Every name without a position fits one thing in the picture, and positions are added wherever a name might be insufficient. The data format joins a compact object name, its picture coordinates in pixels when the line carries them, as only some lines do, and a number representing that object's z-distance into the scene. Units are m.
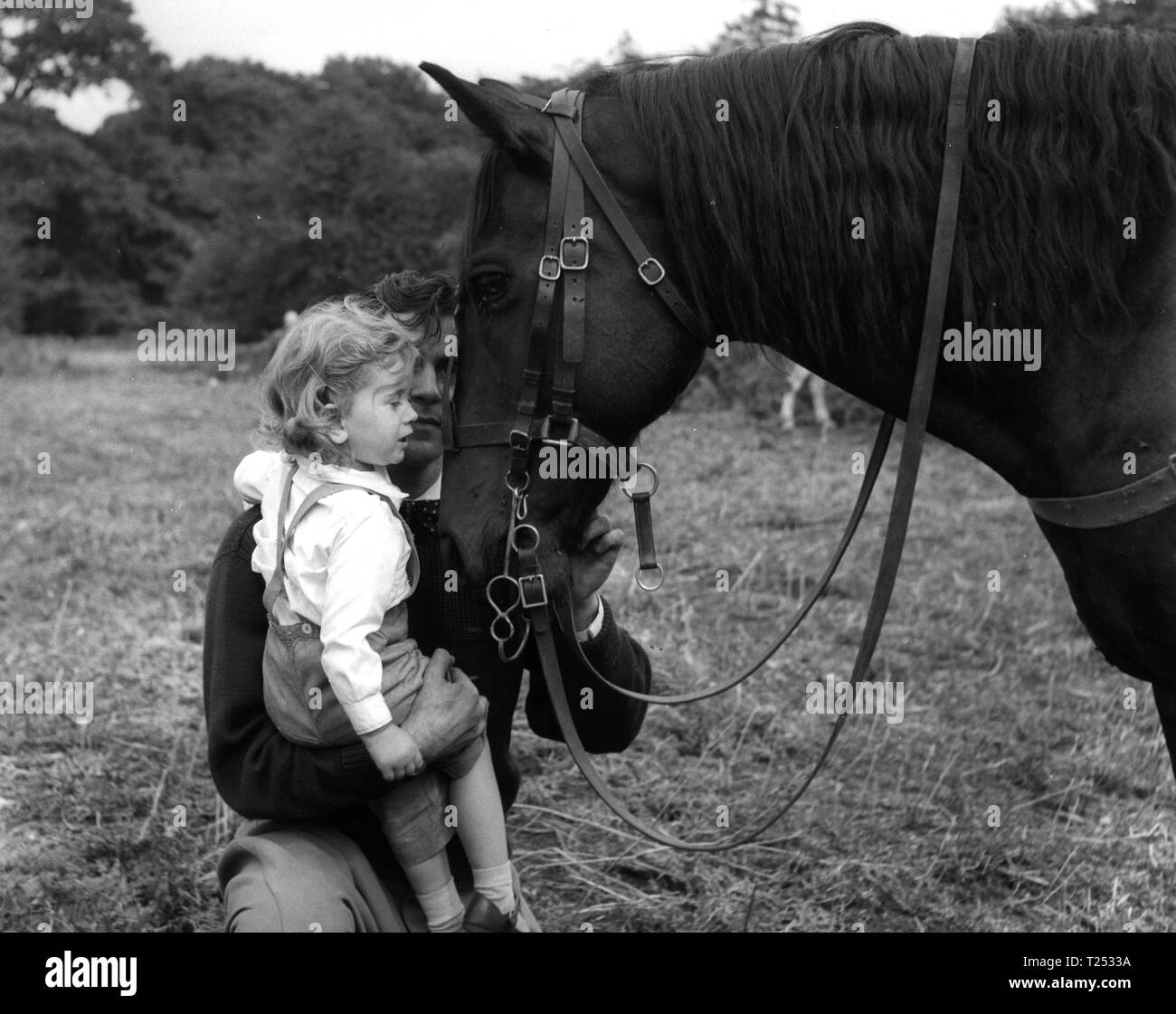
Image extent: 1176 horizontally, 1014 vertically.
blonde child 1.90
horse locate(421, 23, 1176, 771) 1.95
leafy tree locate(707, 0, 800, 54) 11.03
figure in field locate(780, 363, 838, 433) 11.49
